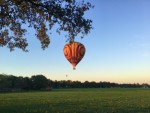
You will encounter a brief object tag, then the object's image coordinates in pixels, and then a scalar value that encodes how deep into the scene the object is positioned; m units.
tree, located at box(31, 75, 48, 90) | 58.45
